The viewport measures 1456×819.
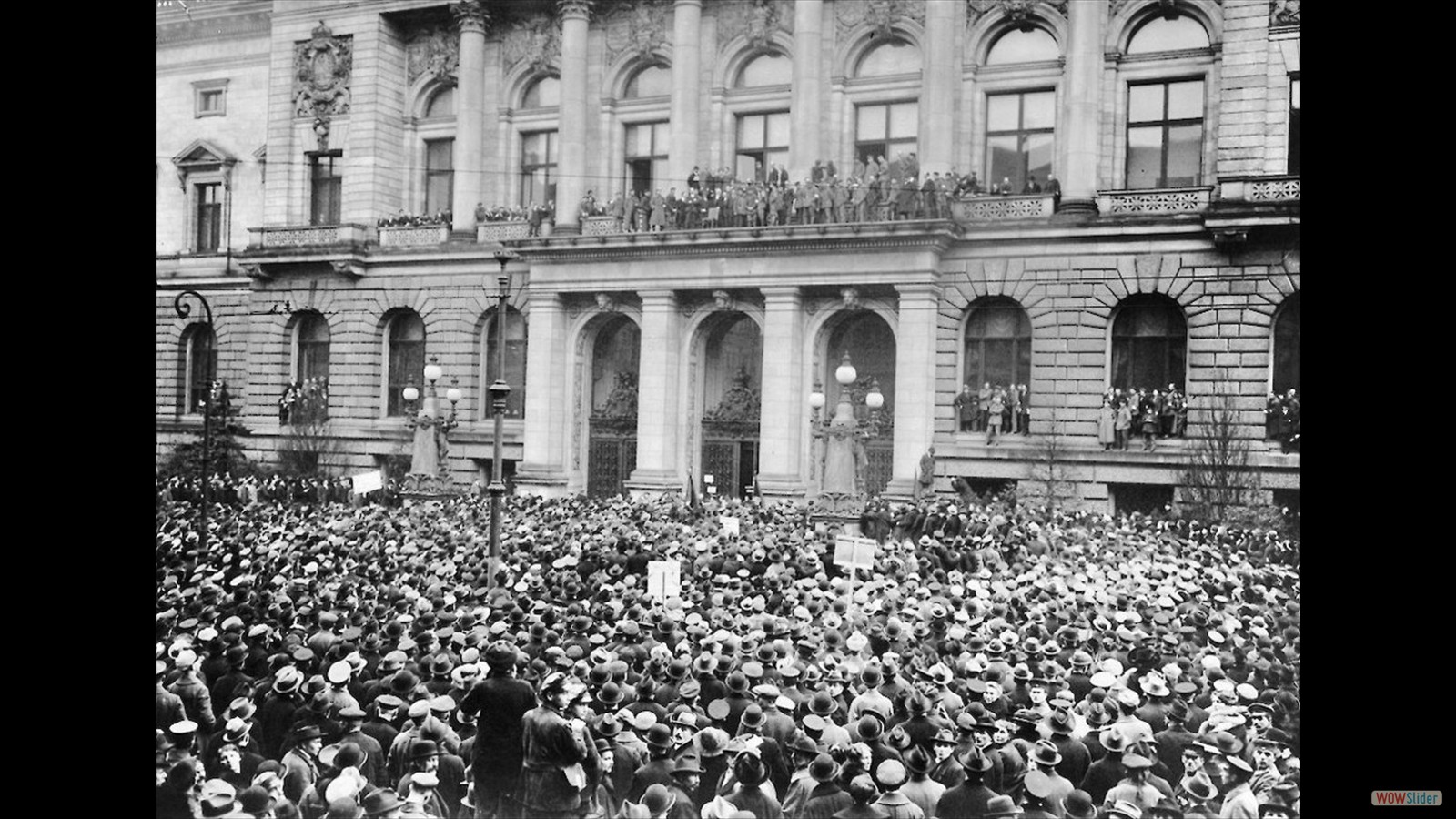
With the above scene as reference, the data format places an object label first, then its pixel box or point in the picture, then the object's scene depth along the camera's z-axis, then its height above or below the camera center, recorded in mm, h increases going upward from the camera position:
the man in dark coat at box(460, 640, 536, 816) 10469 -3293
